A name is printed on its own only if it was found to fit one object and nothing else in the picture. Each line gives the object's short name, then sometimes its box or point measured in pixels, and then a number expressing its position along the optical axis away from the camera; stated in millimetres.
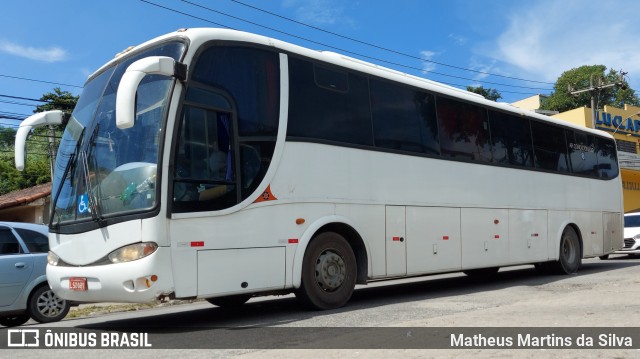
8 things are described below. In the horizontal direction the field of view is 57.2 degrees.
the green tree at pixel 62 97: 33375
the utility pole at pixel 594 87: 36188
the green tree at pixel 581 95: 64812
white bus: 6391
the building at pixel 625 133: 35812
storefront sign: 38094
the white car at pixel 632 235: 19250
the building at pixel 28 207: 25469
